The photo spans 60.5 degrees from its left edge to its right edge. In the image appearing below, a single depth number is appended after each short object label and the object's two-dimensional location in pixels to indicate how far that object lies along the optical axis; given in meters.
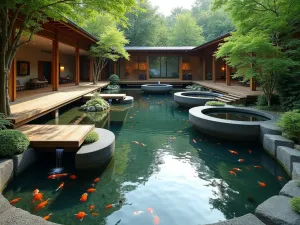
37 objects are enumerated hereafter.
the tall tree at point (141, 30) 35.78
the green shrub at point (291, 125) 5.55
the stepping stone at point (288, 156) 4.79
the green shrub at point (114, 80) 21.89
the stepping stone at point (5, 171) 3.99
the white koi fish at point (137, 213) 3.54
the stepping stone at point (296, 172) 4.07
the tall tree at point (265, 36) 8.66
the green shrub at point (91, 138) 5.22
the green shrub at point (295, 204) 2.84
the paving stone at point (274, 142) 5.55
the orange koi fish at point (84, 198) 3.85
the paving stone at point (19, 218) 2.60
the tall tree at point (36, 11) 5.68
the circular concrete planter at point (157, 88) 18.61
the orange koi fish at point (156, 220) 3.35
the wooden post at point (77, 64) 15.94
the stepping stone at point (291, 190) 3.30
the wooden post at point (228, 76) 16.65
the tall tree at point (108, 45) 17.38
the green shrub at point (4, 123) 5.11
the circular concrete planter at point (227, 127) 6.76
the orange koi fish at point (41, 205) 3.60
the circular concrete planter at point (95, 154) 4.69
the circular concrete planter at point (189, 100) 11.98
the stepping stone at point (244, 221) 2.67
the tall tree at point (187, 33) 35.22
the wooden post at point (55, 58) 11.84
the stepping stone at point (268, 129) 6.26
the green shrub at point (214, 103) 9.95
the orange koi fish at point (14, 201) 3.75
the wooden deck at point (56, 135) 4.78
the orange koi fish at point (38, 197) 3.85
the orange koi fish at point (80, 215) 3.41
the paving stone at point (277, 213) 2.73
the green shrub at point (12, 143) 4.29
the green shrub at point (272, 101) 10.35
